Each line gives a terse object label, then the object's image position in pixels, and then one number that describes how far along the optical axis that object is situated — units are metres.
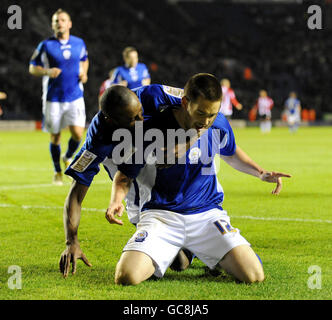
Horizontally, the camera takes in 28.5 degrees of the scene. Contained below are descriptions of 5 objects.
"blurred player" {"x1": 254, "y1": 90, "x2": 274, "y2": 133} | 31.70
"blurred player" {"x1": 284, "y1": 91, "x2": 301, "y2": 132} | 30.97
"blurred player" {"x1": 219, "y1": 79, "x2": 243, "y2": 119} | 25.67
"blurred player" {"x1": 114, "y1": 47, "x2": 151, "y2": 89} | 17.12
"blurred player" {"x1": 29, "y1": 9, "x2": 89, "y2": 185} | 10.27
